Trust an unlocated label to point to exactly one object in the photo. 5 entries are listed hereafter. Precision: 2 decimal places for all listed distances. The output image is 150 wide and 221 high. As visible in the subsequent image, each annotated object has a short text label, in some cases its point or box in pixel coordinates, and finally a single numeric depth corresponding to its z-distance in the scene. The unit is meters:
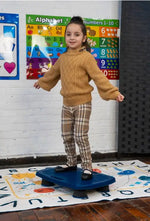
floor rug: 2.06
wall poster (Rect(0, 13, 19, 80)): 2.93
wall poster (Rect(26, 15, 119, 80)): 3.03
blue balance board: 2.12
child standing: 2.28
